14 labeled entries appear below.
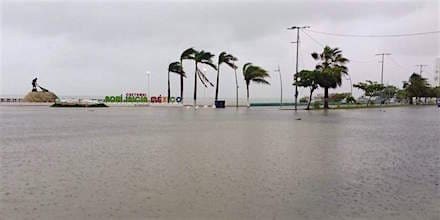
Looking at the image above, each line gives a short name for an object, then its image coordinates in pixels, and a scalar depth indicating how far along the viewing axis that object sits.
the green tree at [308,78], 37.28
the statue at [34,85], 47.15
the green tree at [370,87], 54.84
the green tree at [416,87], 69.62
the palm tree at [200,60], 42.72
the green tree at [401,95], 71.34
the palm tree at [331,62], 39.69
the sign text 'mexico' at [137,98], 45.20
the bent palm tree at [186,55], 43.15
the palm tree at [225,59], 43.69
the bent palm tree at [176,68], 43.12
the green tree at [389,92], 67.25
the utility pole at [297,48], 38.51
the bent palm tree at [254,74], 45.22
